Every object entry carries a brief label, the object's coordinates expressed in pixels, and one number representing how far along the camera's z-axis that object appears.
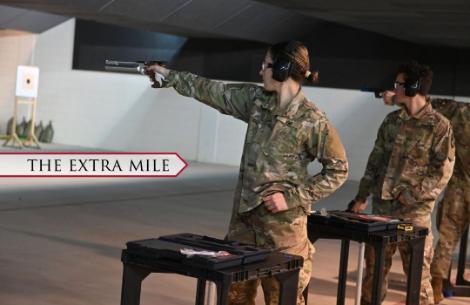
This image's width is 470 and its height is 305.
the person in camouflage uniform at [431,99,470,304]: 5.80
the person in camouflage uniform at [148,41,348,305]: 3.57
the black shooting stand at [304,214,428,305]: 4.19
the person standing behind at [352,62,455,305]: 4.75
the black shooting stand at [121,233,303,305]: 2.97
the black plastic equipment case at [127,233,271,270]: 3.00
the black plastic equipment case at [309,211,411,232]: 4.20
